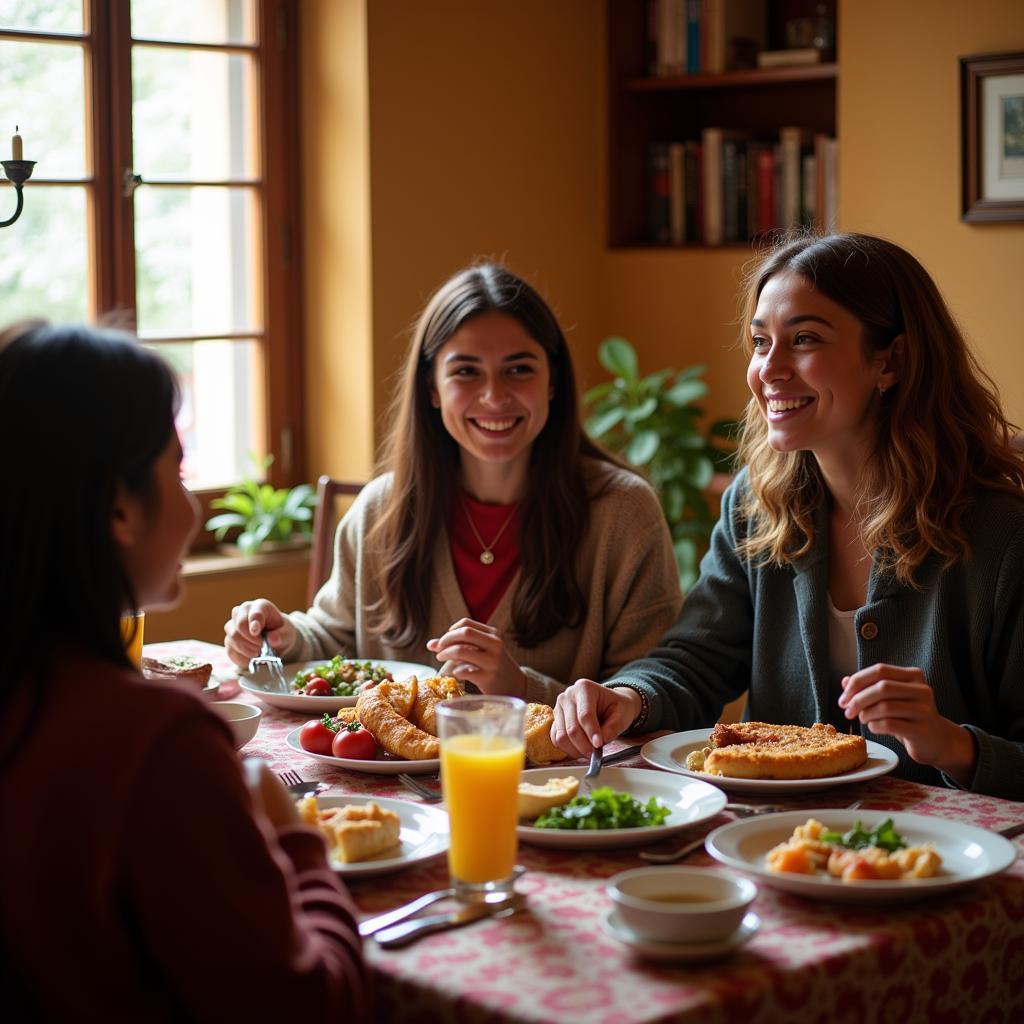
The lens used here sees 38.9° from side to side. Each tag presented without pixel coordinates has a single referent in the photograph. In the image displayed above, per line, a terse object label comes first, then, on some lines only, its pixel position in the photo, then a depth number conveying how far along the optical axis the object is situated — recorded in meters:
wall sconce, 2.11
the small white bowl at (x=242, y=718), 1.86
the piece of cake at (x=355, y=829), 1.43
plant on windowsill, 3.93
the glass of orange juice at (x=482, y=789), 1.36
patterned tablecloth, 1.15
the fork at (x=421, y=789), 1.67
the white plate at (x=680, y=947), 1.20
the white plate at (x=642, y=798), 1.48
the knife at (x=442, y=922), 1.25
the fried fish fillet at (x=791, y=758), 1.68
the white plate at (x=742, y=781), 1.66
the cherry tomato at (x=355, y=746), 1.79
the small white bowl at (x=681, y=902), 1.20
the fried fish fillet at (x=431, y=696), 1.87
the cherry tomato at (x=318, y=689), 2.10
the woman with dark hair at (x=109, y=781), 1.04
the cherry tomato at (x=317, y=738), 1.82
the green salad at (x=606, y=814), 1.51
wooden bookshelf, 4.32
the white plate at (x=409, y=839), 1.40
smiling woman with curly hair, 1.96
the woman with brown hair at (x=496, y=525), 2.44
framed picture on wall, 3.52
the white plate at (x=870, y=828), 1.31
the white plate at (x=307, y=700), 2.06
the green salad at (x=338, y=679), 2.11
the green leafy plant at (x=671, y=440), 4.02
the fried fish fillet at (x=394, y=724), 1.78
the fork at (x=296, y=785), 1.67
